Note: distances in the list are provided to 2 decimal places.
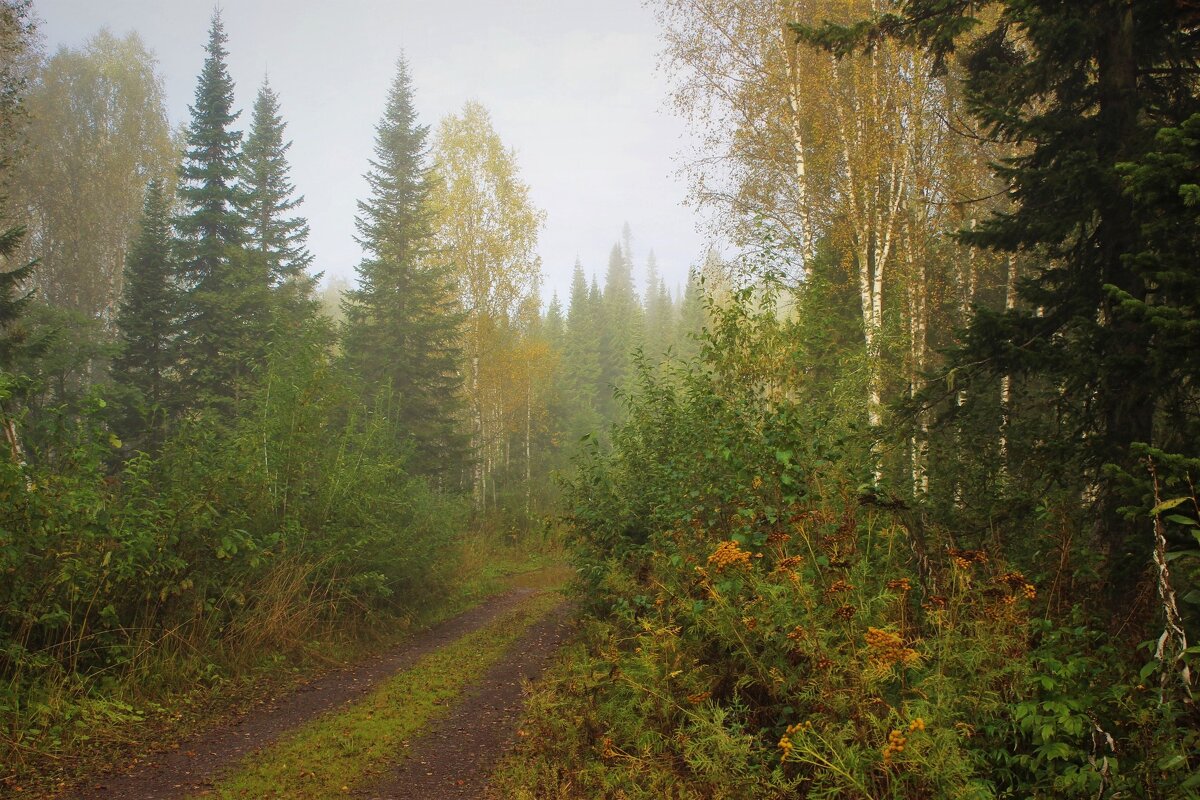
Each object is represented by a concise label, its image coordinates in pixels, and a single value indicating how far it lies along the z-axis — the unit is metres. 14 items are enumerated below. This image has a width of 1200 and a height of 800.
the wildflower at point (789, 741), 3.36
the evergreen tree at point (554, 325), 54.28
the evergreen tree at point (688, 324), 56.29
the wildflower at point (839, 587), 4.04
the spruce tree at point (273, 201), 23.53
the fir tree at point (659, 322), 61.78
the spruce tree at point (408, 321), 21.75
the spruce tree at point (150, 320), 19.38
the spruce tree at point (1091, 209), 4.70
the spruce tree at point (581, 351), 48.66
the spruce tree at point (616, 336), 57.34
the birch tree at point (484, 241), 26.47
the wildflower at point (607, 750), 4.56
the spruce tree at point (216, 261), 19.31
